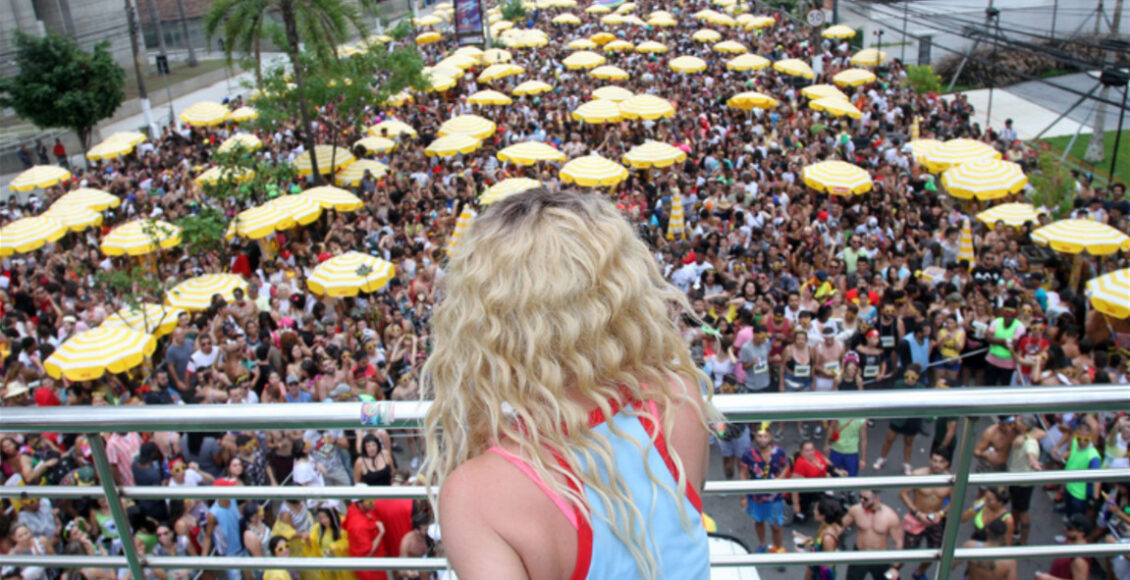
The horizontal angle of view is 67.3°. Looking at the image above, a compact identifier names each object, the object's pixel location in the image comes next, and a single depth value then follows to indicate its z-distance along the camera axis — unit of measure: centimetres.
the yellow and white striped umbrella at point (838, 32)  2951
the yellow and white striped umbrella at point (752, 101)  2028
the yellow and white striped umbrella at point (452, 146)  1769
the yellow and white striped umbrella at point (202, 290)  1130
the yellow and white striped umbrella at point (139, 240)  1301
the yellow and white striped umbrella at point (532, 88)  2341
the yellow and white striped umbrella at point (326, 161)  1880
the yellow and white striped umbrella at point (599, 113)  1934
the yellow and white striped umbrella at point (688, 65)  2495
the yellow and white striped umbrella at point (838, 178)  1347
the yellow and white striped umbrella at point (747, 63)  2452
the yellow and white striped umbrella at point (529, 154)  1606
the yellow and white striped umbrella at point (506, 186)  1343
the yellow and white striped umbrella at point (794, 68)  2434
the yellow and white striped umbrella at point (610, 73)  2466
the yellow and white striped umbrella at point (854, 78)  2212
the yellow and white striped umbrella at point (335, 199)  1498
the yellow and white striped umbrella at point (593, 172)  1466
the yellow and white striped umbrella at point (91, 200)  1638
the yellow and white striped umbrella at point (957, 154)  1448
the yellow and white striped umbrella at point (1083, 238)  1043
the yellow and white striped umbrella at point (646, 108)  1900
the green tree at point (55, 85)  2445
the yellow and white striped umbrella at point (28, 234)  1419
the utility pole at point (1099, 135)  2014
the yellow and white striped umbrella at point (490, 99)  2234
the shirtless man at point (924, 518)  539
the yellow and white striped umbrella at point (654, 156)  1544
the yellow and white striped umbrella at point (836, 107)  1894
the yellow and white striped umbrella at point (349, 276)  1087
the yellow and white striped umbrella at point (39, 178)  1909
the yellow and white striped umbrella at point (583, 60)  2598
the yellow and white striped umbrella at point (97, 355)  915
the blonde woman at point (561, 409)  121
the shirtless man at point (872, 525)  562
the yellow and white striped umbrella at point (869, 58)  2576
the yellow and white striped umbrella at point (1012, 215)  1220
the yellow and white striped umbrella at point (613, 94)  2138
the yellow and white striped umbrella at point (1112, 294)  840
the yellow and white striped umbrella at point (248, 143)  1896
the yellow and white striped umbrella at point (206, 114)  2366
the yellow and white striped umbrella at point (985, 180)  1304
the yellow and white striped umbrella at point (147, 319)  1060
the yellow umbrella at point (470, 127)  1853
